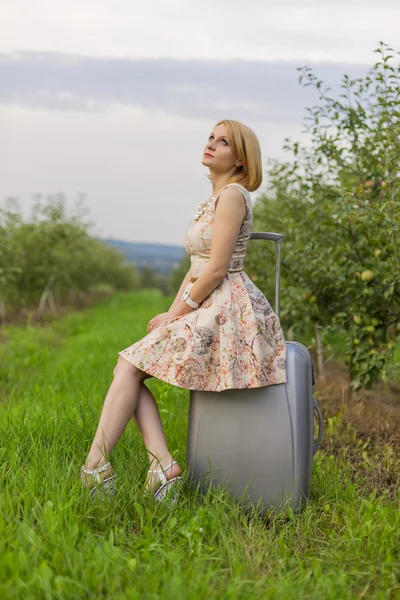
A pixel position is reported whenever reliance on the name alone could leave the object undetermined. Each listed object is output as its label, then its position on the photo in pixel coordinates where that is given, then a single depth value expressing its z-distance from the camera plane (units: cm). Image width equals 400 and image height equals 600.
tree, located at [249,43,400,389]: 461
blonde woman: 312
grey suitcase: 317
